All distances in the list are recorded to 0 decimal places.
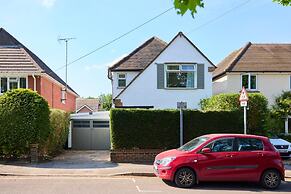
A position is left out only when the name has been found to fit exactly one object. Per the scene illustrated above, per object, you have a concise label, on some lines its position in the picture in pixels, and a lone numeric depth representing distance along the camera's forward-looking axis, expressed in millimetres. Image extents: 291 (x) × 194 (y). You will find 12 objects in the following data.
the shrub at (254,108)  12390
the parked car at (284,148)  13210
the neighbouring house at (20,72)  16350
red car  8020
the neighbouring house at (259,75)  20480
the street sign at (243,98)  10110
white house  16600
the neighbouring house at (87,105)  47465
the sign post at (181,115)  11200
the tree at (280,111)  19410
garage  17540
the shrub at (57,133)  12830
